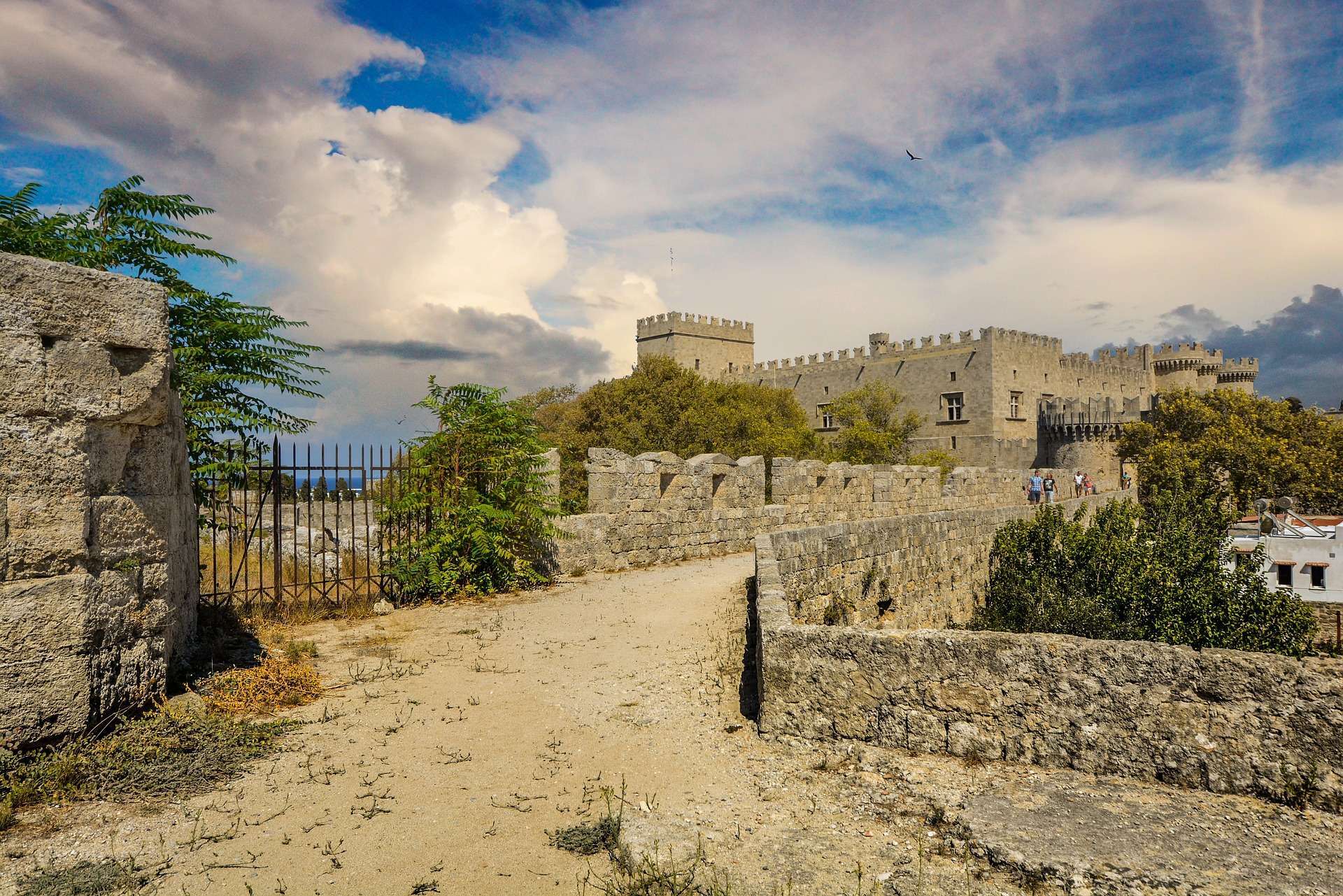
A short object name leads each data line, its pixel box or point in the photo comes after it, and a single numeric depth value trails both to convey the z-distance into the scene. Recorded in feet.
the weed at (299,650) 20.66
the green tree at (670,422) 114.42
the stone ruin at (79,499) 13.39
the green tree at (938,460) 134.21
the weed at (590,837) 11.52
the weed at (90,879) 10.02
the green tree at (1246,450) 100.63
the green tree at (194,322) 21.90
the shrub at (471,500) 30.83
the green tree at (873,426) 142.82
